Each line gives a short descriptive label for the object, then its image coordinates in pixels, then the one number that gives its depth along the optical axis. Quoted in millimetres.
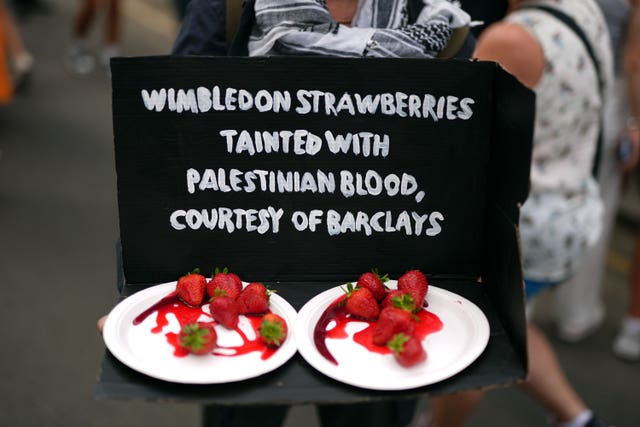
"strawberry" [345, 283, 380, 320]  1468
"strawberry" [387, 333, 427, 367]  1332
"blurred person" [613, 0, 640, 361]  2912
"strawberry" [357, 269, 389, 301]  1514
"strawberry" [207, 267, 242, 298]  1499
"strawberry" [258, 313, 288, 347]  1386
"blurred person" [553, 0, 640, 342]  2916
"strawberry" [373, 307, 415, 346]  1390
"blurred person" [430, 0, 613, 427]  2229
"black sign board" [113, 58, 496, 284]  1467
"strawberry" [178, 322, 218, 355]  1345
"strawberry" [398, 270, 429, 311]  1502
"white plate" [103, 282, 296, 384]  1302
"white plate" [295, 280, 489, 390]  1312
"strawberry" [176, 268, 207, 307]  1499
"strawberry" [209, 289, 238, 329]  1437
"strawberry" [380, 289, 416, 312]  1453
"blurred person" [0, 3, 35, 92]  6241
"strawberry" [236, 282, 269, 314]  1473
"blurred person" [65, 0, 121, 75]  6867
